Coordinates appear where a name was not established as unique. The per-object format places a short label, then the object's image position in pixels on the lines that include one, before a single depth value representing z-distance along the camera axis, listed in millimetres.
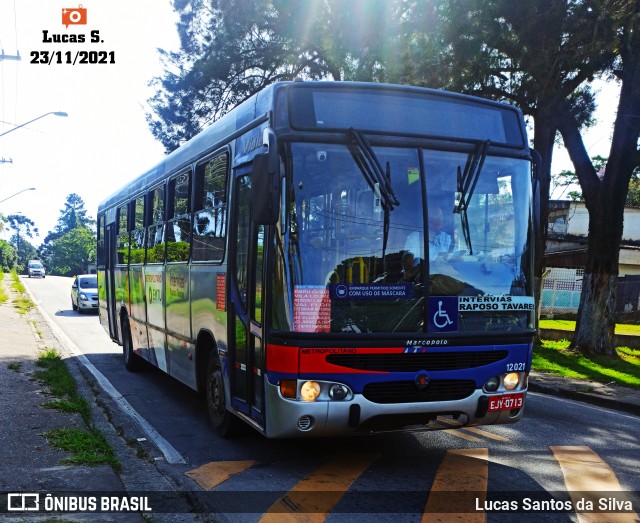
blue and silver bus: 5742
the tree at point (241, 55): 17359
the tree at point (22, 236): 175125
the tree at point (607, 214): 15133
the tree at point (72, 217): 168375
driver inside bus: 5984
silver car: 26919
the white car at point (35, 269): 77000
